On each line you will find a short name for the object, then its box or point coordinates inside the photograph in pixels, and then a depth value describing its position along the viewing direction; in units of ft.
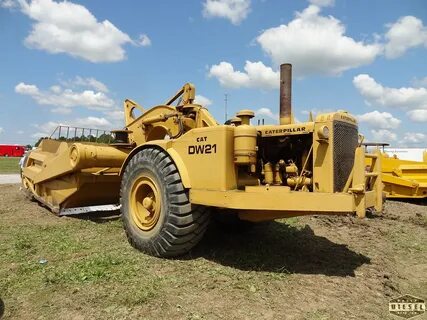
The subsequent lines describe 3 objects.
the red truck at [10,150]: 215.10
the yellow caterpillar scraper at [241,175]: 13.94
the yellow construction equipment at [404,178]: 35.88
